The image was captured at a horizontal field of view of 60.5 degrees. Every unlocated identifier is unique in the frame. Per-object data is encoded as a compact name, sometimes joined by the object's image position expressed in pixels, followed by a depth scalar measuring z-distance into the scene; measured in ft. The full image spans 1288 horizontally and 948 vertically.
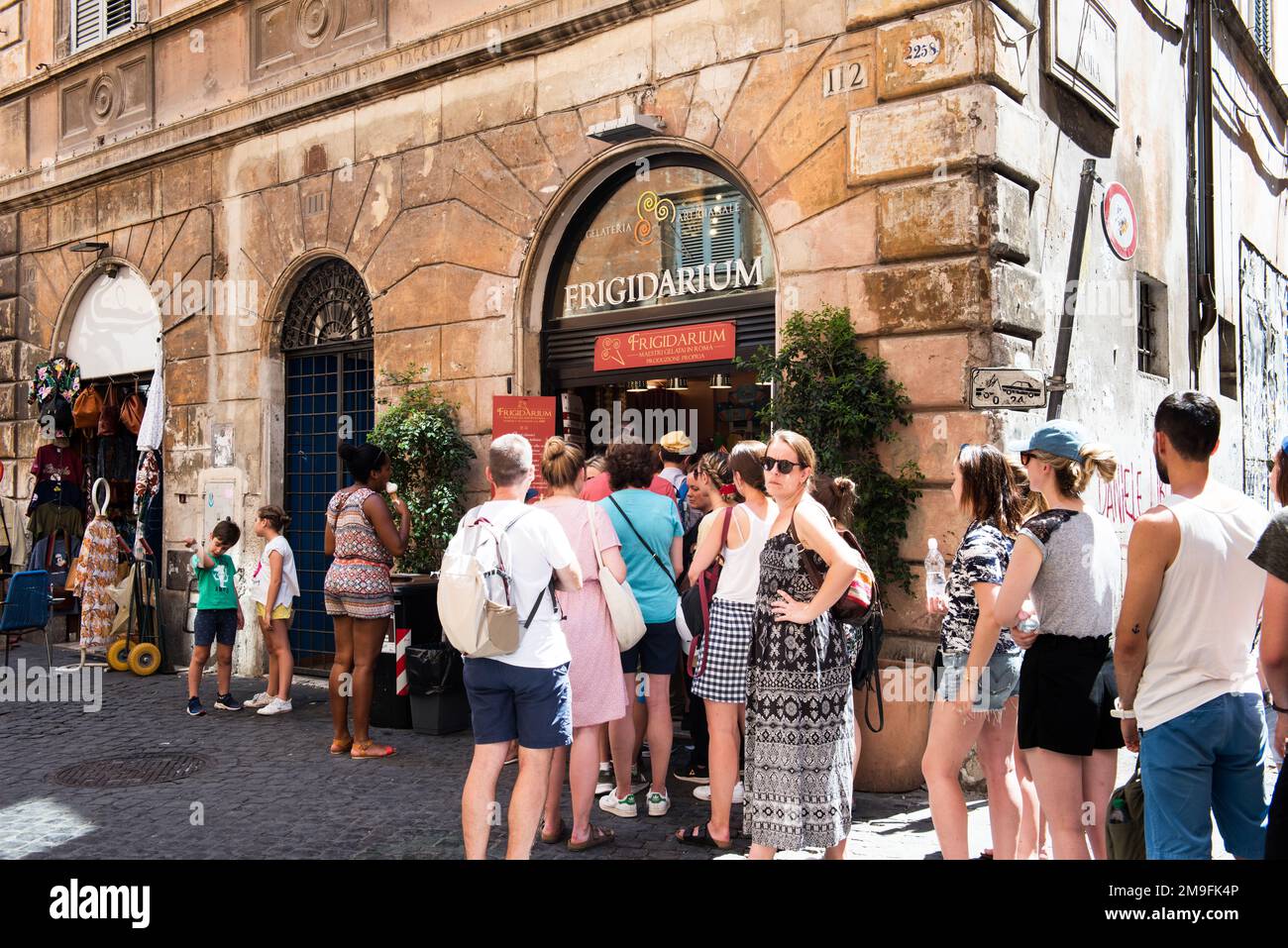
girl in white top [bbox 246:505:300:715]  28.20
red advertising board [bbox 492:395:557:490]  28.86
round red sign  27.45
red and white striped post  26.58
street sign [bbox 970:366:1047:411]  21.33
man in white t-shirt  15.31
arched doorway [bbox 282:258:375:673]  34.94
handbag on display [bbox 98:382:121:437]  42.11
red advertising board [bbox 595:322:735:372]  26.63
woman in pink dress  17.87
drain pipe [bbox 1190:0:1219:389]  33.30
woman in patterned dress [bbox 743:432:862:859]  14.15
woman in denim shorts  14.14
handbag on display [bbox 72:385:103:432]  42.80
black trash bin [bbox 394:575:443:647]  26.91
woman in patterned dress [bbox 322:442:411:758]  24.07
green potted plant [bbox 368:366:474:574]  29.78
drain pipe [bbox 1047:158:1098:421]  24.40
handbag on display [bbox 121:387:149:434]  40.81
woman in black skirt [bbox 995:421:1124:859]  12.94
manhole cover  22.81
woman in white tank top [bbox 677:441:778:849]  17.63
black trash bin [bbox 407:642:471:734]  26.09
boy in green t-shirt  29.01
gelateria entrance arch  26.58
